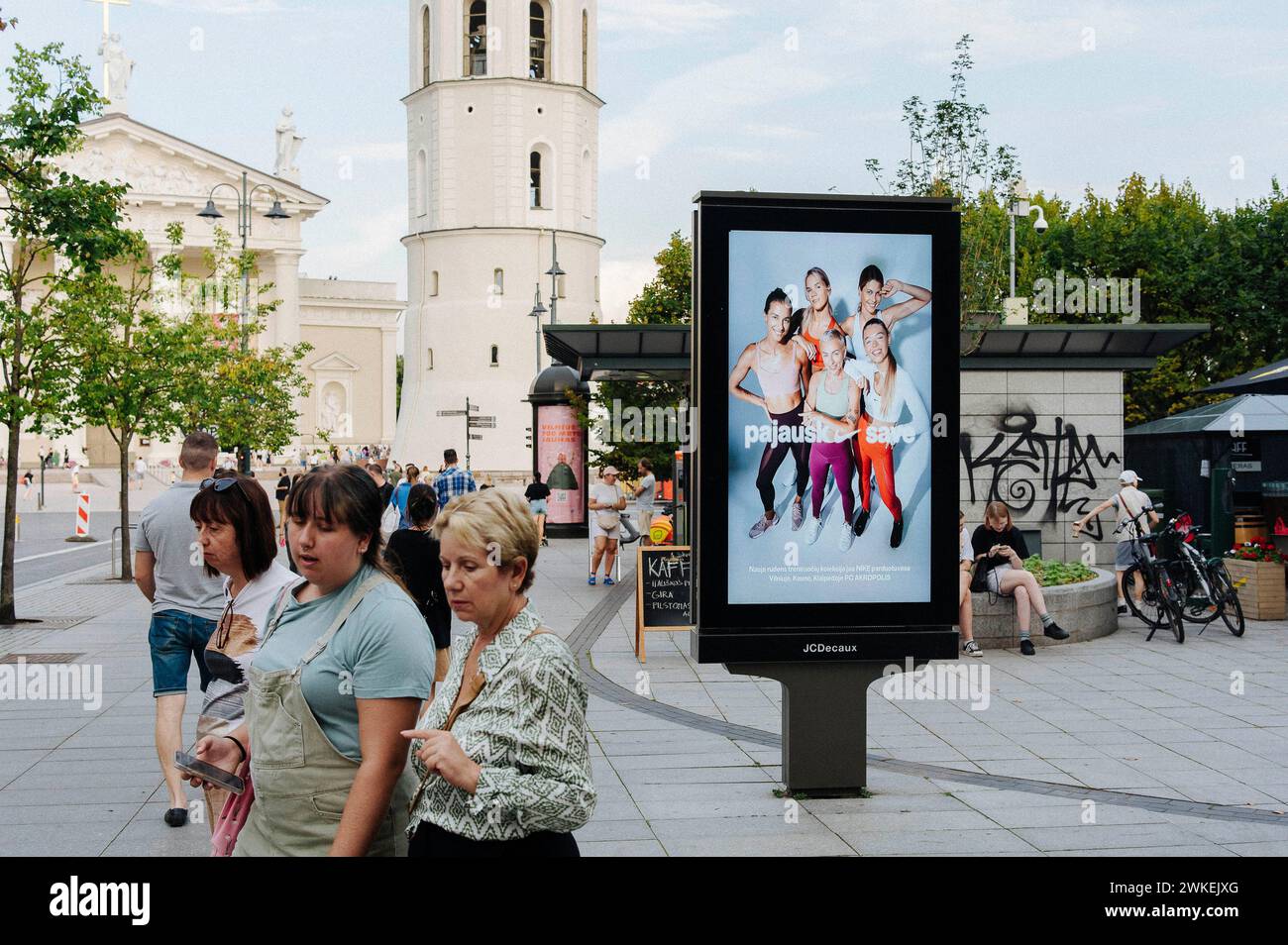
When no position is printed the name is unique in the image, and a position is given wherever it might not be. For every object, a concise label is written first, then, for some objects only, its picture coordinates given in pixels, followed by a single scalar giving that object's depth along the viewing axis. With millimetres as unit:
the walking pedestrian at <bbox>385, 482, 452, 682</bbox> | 8469
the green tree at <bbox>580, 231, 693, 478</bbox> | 25094
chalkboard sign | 12923
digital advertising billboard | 7062
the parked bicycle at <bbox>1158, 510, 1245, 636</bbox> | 14039
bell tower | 66500
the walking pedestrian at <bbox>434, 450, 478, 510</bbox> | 15156
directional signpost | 43300
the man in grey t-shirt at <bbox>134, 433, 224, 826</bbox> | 6711
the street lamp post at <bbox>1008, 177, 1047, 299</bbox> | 17016
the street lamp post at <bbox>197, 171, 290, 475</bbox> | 31630
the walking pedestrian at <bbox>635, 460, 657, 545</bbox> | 22797
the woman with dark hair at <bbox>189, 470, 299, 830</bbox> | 4590
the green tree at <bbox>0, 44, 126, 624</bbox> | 12648
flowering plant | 15555
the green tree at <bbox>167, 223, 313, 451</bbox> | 25375
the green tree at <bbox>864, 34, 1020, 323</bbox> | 15617
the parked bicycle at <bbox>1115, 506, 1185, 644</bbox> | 13719
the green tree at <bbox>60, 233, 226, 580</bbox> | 17969
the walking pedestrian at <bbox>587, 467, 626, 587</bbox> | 19344
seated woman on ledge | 12695
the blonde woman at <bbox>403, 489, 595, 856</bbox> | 3094
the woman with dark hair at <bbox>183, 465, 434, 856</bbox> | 3230
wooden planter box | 15258
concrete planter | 12852
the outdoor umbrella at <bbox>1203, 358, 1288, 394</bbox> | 18756
